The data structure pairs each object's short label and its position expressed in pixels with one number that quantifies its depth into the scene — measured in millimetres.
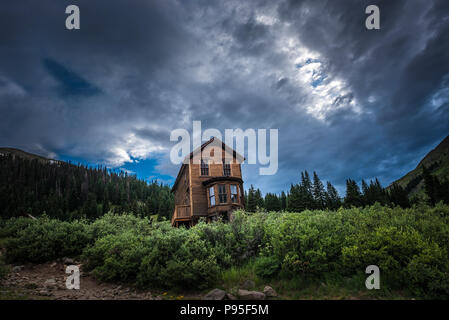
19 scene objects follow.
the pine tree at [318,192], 65000
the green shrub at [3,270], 6748
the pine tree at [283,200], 94812
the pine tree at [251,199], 63812
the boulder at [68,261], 10539
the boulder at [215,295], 6293
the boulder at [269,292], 6512
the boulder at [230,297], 6356
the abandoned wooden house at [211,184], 21609
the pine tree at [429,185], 50281
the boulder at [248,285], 7176
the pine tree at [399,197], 54634
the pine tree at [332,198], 65375
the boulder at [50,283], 7608
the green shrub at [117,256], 8164
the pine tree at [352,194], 61000
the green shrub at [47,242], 10188
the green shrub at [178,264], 7152
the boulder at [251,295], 6273
